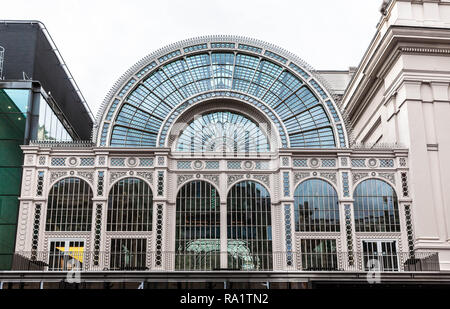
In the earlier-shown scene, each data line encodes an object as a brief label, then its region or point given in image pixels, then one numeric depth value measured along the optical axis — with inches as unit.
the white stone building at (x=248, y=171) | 1286.9
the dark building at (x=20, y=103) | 1437.0
